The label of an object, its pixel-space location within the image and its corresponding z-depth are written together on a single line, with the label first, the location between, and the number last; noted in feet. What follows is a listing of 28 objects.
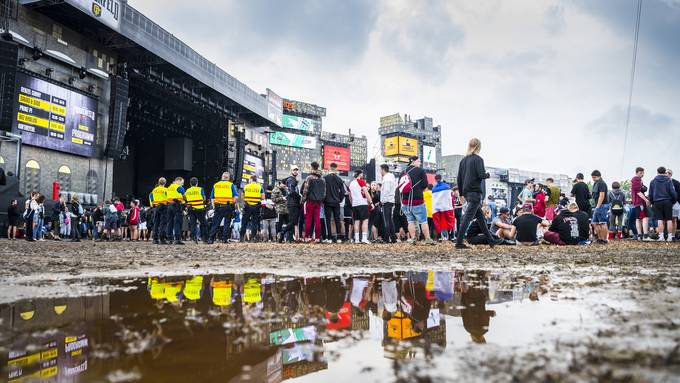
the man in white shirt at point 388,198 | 29.94
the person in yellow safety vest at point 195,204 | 32.76
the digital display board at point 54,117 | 48.83
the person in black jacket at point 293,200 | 34.30
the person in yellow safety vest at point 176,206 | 32.40
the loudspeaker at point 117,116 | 59.67
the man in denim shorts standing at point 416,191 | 25.58
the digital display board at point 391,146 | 213.46
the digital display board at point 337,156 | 190.60
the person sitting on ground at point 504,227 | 26.50
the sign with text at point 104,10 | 52.54
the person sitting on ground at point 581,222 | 28.19
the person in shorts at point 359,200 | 32.81
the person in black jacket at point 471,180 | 21.18
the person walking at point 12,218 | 41.68
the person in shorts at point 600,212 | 30.37
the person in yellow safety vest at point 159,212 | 33.45
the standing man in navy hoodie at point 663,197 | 30.01
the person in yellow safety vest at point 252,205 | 35.29
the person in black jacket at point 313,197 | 30.30
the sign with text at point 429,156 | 239.30
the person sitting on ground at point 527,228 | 25.85
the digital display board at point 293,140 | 186.19
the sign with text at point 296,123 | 204.44
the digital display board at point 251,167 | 94.43
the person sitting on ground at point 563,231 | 26.89
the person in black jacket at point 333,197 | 31.14
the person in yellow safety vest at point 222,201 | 32.55
